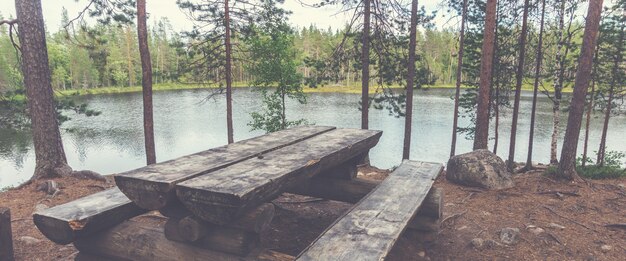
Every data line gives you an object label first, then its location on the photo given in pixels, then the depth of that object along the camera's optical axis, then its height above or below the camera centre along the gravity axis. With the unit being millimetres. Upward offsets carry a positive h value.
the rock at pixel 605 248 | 4441 -2094
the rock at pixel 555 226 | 5095 -2077
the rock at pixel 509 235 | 4688 -2073
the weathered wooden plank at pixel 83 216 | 2982 -1196
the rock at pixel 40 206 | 6070 -2193
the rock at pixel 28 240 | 4767 -2180
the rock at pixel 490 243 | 4613 -2115
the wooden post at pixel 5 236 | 3740 -1693
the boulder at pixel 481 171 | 7082 -1824
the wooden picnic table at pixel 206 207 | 2645 -1153
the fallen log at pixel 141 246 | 3084 -1503
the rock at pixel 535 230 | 4895 -2068
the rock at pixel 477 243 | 4602 -2109
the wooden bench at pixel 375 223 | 2430 -1192
